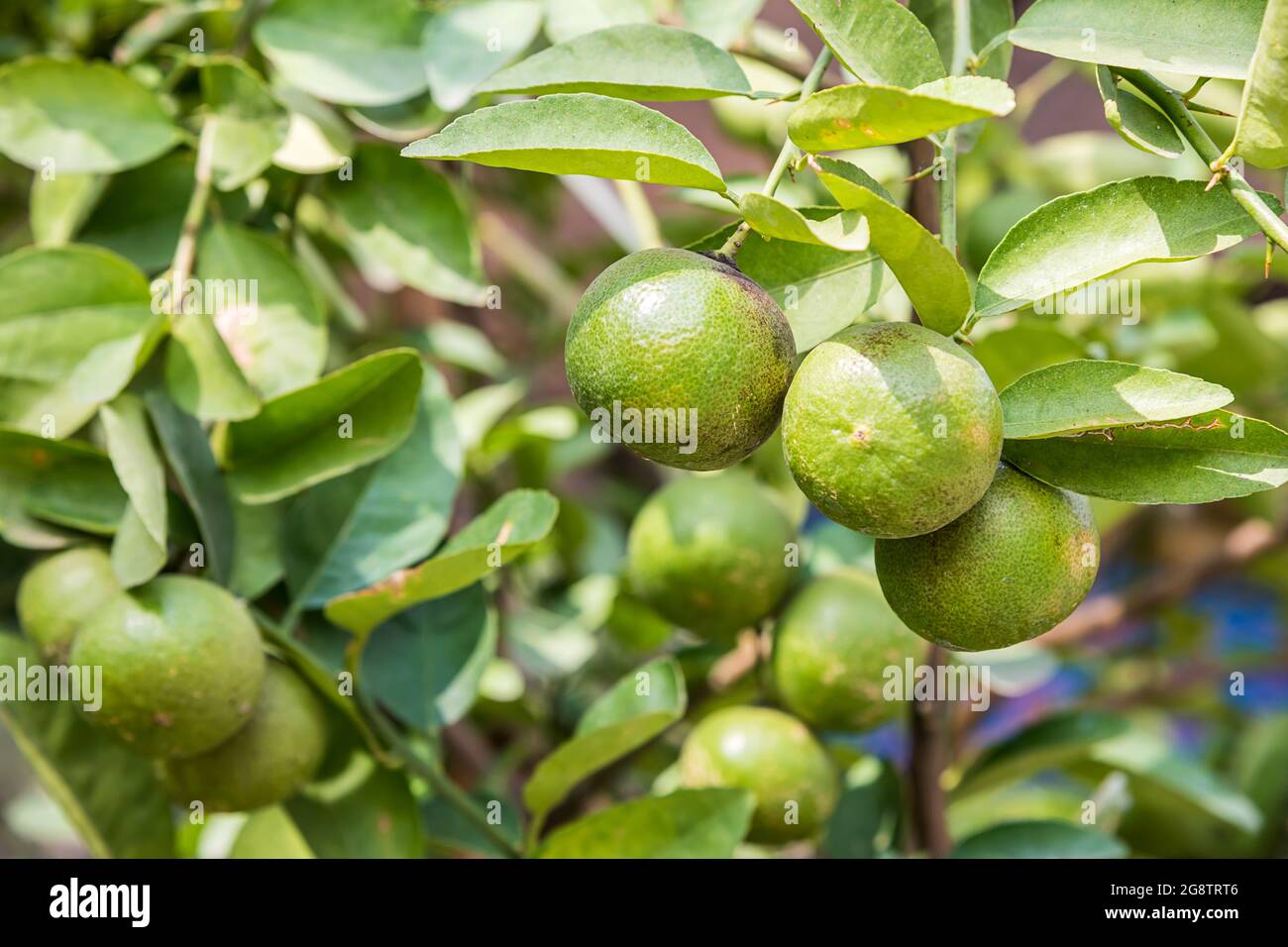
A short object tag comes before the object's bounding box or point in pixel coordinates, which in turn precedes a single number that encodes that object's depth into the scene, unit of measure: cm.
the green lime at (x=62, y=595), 65
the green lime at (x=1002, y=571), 44
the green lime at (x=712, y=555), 76
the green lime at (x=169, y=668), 59
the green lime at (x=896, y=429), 41
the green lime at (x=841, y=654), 74
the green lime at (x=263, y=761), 64
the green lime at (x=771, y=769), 73
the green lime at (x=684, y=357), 43
